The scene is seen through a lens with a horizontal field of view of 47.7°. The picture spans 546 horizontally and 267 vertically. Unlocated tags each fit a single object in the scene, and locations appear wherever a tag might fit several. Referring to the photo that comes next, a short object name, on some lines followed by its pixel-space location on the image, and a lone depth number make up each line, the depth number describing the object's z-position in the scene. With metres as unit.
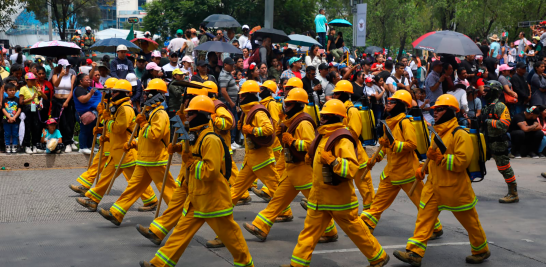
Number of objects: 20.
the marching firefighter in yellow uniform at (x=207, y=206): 6.18
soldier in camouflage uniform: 10.70
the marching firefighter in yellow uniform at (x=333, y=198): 6.34
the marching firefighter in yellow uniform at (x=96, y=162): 9.84
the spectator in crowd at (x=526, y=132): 15.40
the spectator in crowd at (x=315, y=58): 16.66
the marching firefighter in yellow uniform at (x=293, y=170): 7.78
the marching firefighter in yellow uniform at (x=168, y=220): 7.11
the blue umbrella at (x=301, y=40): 17.66
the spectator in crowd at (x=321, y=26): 20.14
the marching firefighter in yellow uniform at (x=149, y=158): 8.37
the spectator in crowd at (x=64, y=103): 13.28
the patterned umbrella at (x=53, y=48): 14.27
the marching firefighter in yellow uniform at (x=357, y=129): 8.89
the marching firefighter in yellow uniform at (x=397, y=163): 8.02
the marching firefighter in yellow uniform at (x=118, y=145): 9.27
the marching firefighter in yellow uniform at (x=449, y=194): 7.00
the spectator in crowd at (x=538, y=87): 16.17
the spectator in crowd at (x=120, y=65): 14.26
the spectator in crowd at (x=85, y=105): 12.71
